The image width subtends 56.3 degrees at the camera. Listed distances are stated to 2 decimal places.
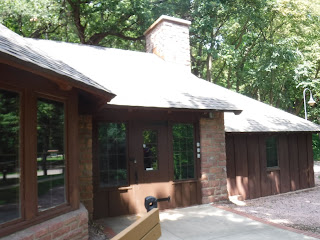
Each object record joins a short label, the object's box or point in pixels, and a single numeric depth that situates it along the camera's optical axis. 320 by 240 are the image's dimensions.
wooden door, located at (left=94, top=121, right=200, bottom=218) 7.02
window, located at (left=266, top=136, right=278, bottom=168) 10.80
